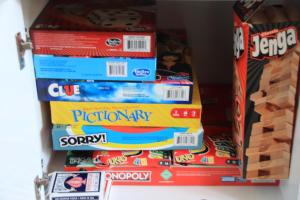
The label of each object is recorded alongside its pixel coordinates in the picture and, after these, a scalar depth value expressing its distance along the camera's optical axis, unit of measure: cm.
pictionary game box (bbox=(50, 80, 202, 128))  76
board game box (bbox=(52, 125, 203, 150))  78
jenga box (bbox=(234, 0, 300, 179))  68
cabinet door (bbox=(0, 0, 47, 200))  55
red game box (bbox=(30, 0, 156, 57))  70
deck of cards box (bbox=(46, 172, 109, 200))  73
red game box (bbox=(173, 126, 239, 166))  80
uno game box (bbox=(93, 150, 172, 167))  80
